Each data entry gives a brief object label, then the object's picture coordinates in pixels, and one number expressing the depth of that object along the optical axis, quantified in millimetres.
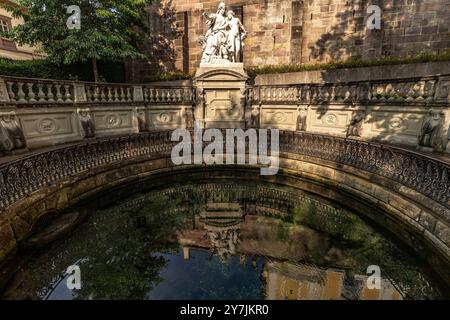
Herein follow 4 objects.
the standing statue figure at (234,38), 9336
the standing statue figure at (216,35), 9328
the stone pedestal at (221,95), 9270
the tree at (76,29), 10672
